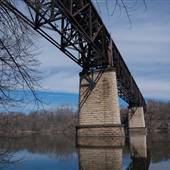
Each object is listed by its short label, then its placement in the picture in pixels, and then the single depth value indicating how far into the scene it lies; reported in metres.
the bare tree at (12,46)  5.09
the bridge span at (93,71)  23.36
